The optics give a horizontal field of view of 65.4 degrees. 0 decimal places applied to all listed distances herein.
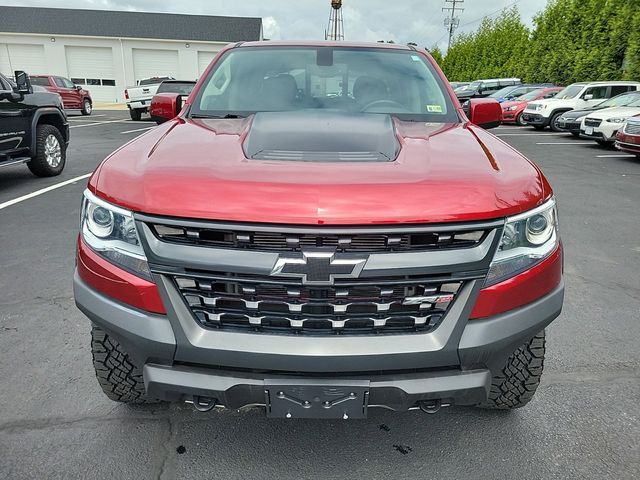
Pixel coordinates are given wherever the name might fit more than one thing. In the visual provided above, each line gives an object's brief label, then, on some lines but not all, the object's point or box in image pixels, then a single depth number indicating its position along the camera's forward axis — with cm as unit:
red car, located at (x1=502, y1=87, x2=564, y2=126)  1909
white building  3450
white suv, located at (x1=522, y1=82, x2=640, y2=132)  1661
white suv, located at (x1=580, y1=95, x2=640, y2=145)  1239
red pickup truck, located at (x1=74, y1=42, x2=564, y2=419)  160
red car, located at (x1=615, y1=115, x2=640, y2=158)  1027
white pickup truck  1950
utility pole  6981
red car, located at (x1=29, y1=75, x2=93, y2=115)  2153
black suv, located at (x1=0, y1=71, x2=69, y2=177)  654
